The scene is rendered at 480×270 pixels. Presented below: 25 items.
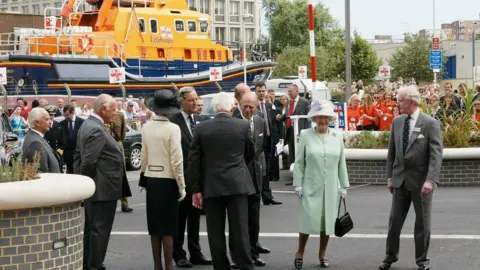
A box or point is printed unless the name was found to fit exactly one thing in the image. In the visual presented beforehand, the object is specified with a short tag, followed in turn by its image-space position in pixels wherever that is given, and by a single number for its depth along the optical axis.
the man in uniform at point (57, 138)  16.03
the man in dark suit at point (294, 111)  17.05
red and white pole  14.76
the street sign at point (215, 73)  35.31
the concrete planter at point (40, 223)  7.04
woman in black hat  9.08
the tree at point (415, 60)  65.38
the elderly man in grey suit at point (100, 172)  9.12
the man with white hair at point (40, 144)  9.40
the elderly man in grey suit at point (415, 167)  9.30
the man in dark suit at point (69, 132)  14.80
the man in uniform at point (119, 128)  13.44
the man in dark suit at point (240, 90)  10.41
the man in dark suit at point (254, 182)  9.72
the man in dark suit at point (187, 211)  10.03
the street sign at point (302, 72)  41.91
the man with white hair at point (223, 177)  8.70
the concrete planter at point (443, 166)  15.89
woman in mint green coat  9.46
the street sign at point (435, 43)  35.87
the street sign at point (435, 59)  31.93
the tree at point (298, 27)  90.56
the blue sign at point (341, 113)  18.30
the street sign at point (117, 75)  31.23
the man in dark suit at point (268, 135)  14.15
